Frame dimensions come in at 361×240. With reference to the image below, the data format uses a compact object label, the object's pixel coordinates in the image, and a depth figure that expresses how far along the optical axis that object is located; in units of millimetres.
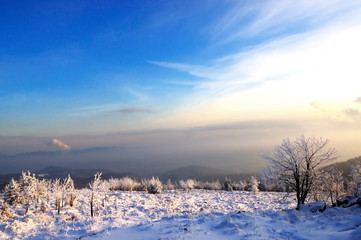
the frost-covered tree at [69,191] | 34562
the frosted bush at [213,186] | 74388
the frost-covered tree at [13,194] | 35125
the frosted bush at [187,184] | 75569
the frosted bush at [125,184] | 70088
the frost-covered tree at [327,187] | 21423
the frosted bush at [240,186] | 69062
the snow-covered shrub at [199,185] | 79750
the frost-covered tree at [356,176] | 31194
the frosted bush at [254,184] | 55028
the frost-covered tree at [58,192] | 31973
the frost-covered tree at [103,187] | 33703
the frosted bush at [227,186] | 66906
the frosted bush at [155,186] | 54112
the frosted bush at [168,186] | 71106
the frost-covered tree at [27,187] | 33016
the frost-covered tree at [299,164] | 21656
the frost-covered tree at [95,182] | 31256
